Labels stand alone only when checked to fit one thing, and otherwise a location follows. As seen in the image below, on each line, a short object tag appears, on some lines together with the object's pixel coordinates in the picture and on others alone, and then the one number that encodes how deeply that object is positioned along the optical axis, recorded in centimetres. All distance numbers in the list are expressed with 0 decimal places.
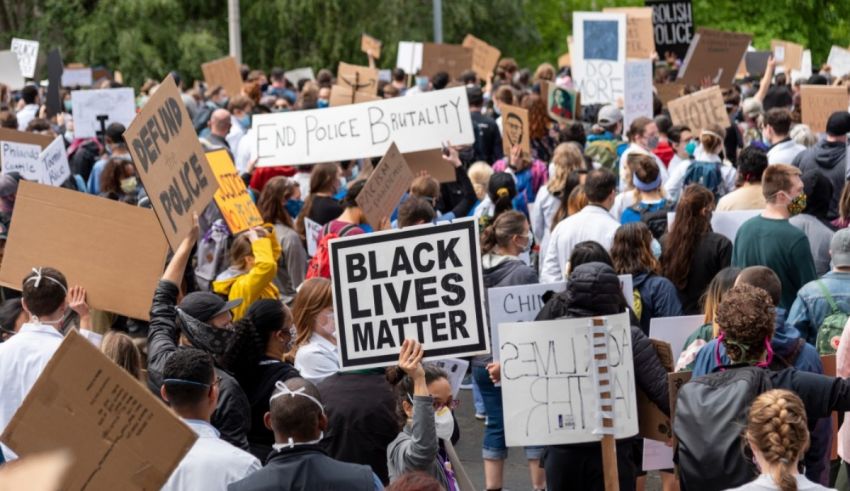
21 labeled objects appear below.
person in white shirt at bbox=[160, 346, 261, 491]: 479
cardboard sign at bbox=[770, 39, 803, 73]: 2350
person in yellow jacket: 862
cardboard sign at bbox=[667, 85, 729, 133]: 1346
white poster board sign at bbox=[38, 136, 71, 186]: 1159
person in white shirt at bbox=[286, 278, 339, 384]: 650
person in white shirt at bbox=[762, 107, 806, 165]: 1120
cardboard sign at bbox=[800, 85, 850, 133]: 1330
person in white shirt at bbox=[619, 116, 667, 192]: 1185
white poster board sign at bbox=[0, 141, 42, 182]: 1206
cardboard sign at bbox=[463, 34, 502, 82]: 2228
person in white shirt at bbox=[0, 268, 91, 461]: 599
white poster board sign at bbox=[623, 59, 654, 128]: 1441
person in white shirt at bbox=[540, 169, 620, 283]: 891
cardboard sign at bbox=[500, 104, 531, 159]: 1288
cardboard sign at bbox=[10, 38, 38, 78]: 2272
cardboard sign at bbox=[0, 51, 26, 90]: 2233
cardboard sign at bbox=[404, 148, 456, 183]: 1170
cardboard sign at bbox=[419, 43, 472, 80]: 2225
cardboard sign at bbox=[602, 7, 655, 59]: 1950
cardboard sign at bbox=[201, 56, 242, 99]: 2092
